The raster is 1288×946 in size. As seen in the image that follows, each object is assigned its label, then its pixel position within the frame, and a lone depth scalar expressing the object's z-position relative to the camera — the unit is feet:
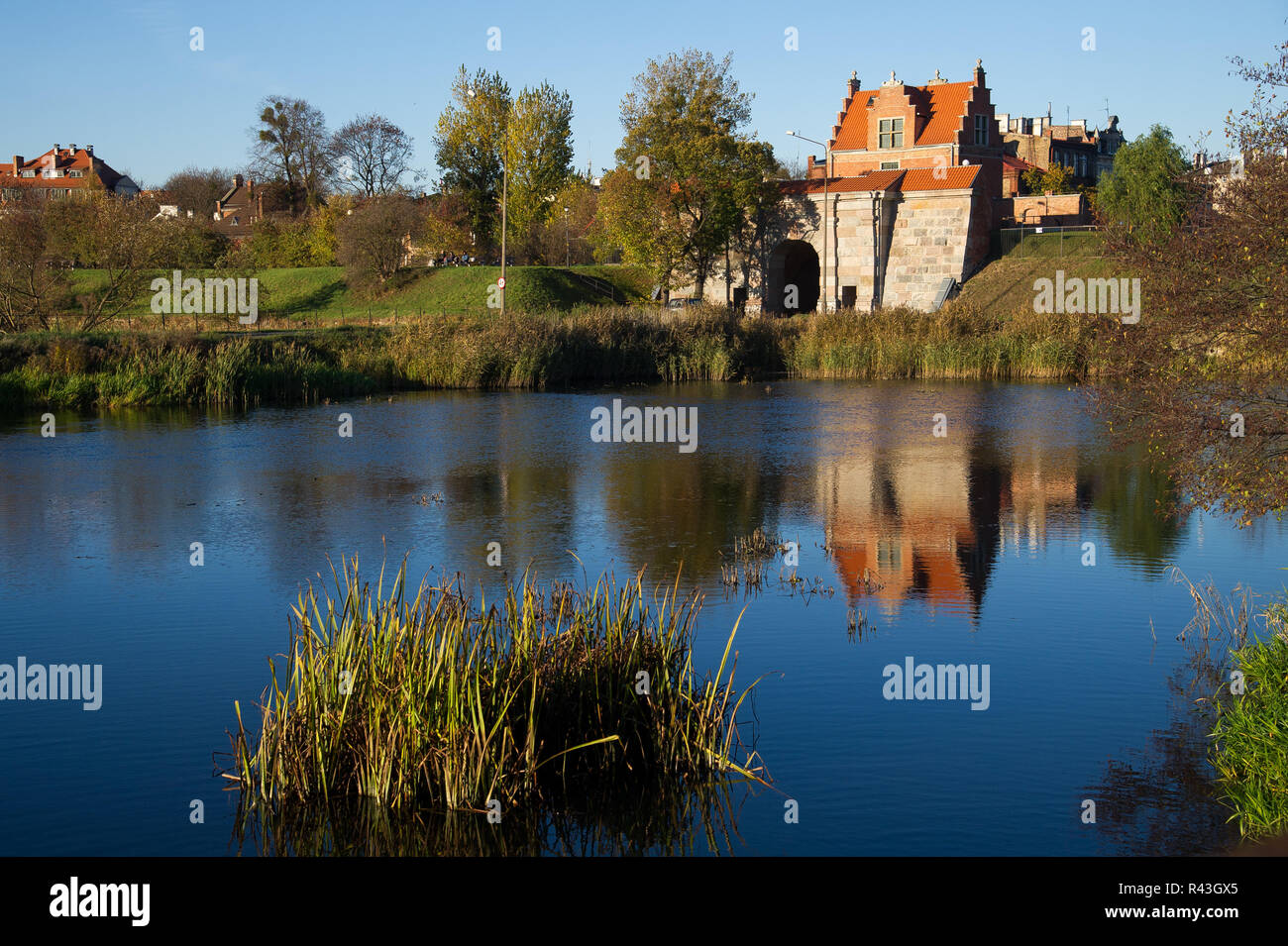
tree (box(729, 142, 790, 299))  186.19
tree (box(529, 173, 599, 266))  219.20
